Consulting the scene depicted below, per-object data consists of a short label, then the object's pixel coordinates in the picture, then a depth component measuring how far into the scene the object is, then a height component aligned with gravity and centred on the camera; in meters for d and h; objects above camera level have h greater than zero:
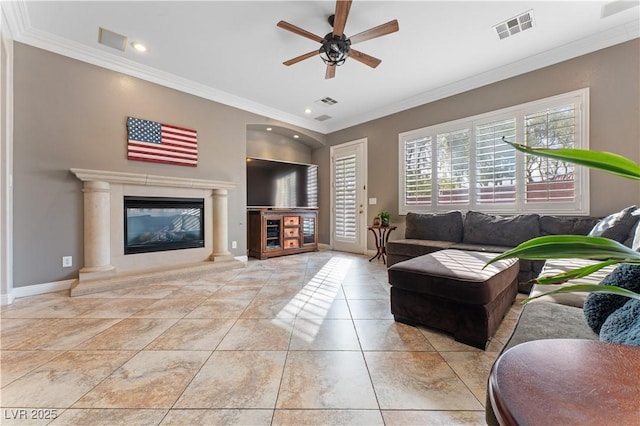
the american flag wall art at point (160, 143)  3.44 +1.01
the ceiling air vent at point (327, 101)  4.53 +2.00
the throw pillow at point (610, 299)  0.83 -0.31
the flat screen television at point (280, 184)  4.93 +0.61
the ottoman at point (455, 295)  1.69 -0.58
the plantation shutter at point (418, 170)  4.33 +0.73
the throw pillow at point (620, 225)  2.37 -0.13
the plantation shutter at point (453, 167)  3.92 +0.71
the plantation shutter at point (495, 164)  3.50 +0.67
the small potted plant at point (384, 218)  4.62 -0.09
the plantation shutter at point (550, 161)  3.09 +0.66
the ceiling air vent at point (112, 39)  2.82 +1.98
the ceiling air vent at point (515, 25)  2.59 +1.96
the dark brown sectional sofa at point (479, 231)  2.88 -0.25
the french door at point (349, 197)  5.31 +0.35
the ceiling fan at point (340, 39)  2.31 +1.74
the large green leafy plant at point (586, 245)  0.40 -0.05
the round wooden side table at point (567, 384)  0.39 -0.31
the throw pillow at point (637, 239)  1.55 -0.18
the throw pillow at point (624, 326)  0.69 -0.33
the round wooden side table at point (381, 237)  4.56 -0.46
